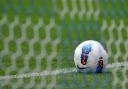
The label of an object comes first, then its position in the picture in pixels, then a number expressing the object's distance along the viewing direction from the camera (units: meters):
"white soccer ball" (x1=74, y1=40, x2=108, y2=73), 6.81
